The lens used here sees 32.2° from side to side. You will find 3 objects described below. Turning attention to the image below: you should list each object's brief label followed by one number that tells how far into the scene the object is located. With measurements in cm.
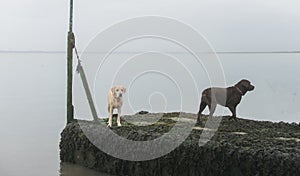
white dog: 1250
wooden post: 1425
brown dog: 1316
